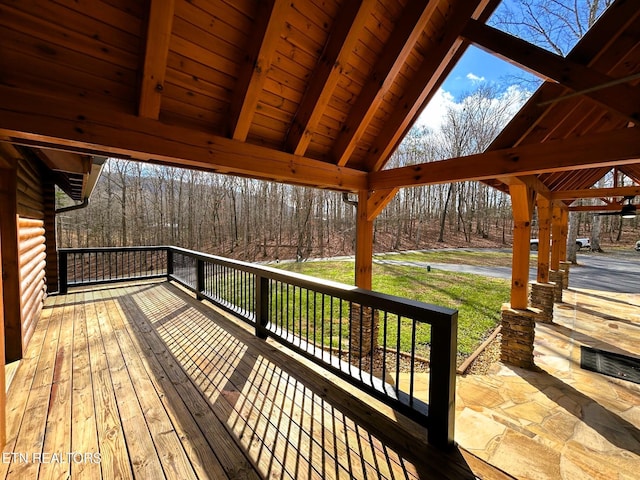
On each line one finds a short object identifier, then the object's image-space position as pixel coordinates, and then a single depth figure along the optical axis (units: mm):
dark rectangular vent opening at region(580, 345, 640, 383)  3502
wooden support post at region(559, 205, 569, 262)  7844
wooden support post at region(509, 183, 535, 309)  3545
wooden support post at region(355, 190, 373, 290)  4023
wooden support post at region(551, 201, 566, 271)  7164
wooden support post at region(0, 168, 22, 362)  2725
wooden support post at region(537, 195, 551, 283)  5539
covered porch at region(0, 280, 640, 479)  1615
